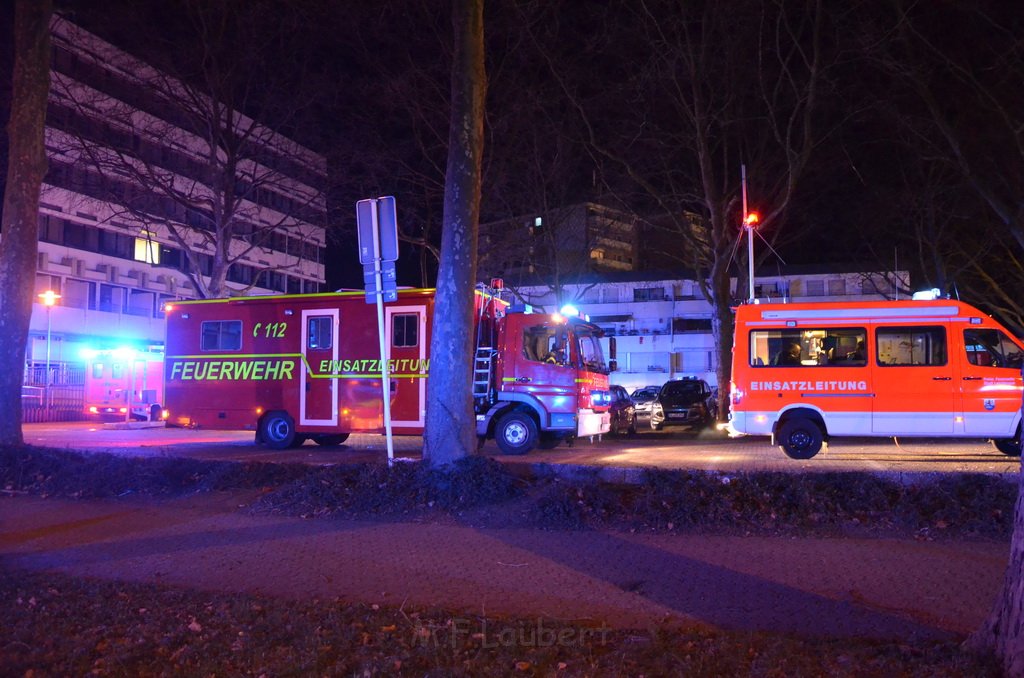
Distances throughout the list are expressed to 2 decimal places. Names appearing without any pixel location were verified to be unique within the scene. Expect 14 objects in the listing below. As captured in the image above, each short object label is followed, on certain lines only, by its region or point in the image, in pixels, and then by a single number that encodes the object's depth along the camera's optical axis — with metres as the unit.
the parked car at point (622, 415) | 23.32
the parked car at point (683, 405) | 25.75
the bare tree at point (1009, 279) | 4.11
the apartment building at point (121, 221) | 25.77
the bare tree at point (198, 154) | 24.86
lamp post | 37.75
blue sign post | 10.48
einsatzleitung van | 13.97
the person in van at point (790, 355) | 14.77
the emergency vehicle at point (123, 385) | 31.44
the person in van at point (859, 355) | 14.54
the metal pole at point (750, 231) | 20.17
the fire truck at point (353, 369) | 15.48
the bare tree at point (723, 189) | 22.36
